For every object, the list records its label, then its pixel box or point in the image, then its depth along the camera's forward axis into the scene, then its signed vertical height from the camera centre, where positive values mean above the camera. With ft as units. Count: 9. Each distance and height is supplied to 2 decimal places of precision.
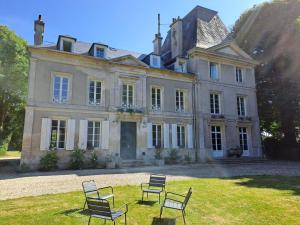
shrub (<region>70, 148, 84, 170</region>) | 43.78 -1.48
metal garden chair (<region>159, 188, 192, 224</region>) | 15.32 -3.51
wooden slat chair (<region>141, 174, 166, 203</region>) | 22.03 -2.67
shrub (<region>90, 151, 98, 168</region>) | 45.39 -1.55
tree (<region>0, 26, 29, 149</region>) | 72.69 +23.52
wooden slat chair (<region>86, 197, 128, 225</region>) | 12.90 -3.12
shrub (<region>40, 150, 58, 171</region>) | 41.57 -1.70
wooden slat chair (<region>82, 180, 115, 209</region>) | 18.43 -2.73
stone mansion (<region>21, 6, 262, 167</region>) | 45.60 +11.44
